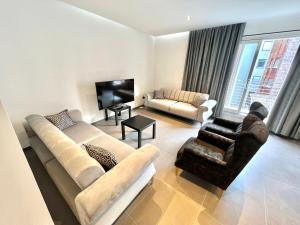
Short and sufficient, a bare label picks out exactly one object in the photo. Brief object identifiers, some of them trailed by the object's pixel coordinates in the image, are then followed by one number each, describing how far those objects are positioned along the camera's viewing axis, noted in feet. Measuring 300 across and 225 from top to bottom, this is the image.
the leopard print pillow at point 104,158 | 4.19
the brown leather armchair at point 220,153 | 3.97
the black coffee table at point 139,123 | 8.01
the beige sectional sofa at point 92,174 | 3.04
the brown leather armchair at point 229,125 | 6.33
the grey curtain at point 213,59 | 10.59
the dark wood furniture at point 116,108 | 10.83
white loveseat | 10.97
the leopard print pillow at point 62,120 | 7.20
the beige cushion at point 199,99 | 11.73
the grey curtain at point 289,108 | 8.84
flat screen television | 10.00
